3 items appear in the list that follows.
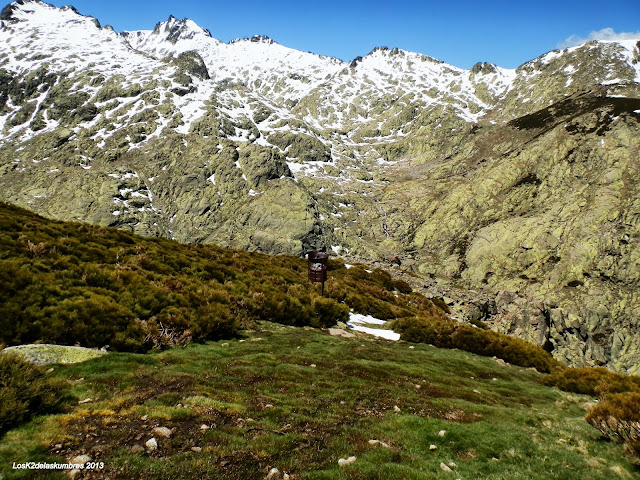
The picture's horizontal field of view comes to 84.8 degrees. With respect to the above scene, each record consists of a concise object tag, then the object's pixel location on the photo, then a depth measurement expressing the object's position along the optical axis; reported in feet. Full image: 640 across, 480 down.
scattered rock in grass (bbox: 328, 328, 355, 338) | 71.99
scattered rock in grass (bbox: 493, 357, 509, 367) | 65.39
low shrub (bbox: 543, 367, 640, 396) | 49.96
